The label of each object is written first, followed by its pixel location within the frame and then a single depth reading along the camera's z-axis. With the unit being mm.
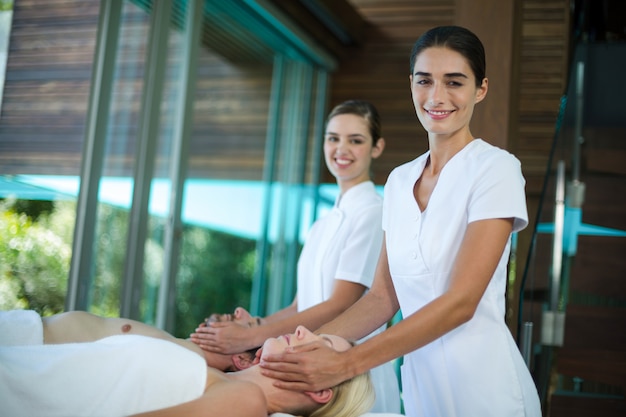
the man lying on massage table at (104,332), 2215
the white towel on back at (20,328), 2057
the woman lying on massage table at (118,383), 1753
